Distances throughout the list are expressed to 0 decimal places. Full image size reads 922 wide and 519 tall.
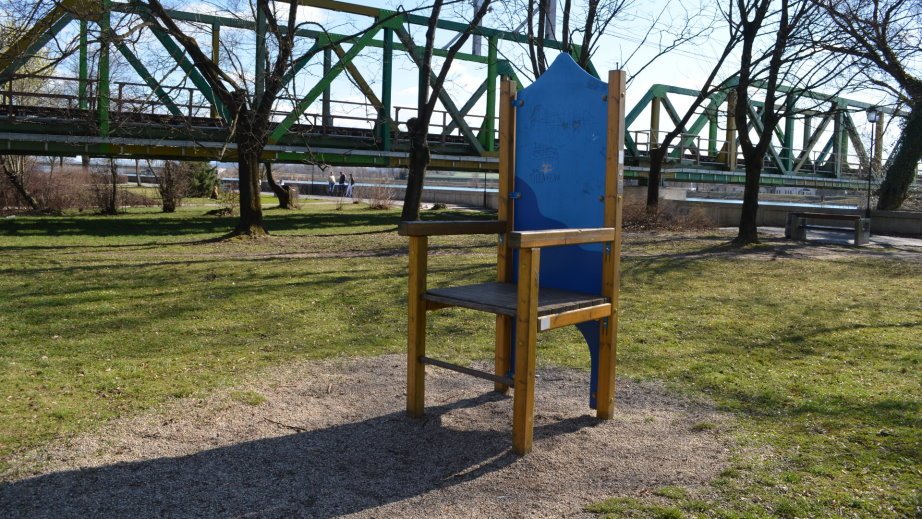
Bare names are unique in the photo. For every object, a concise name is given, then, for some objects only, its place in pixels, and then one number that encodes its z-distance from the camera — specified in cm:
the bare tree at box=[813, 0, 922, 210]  1600
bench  1694
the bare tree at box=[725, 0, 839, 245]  1642
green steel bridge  1422
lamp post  1950
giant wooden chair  406
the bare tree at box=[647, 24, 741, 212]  2123
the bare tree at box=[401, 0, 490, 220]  1780
